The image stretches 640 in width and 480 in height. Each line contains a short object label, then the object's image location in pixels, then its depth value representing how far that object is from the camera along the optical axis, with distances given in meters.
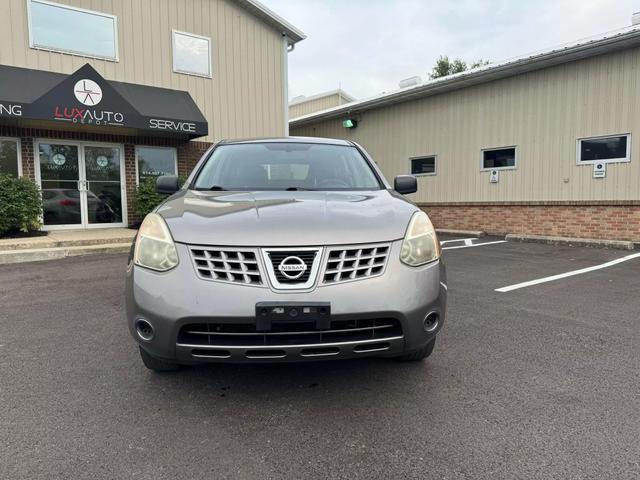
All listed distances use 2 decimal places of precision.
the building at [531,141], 9.59
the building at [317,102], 25.98
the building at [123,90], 9.36
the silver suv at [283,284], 2.17
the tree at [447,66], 37.64
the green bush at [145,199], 10.79
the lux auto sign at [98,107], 8.60
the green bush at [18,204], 8.57
